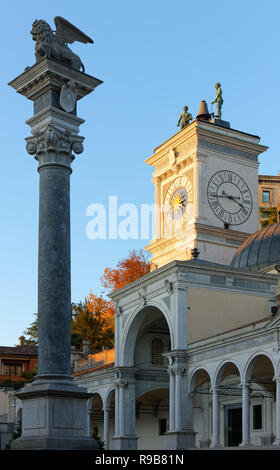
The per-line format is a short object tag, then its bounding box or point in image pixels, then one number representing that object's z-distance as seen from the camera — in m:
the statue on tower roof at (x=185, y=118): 60.44
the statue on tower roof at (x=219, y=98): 60.21
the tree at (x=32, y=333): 82.88
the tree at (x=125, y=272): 69.94
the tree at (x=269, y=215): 72.74
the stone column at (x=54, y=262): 15.09
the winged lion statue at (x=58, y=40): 16.95
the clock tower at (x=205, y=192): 54.34
